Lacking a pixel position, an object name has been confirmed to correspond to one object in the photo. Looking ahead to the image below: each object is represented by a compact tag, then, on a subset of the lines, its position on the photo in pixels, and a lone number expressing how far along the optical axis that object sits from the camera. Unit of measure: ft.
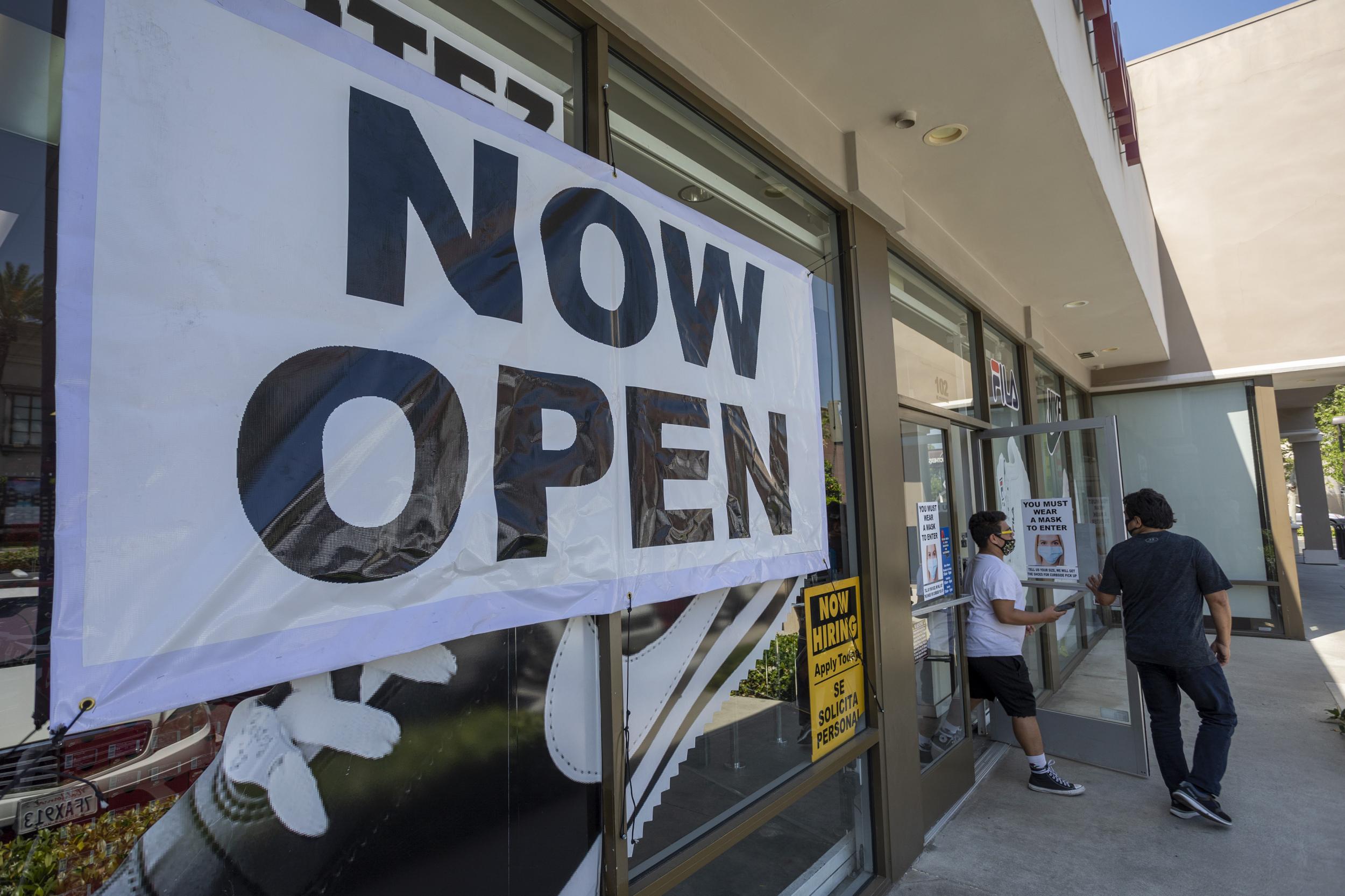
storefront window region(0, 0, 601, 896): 3.68
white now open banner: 3.72
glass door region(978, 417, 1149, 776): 15.02
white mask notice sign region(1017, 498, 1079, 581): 15.35
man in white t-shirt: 14.11
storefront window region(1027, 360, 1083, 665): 21.40
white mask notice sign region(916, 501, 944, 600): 13.39
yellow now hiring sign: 9.77
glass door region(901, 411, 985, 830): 13.09
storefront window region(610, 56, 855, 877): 7.29
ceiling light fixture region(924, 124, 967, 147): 11.19
